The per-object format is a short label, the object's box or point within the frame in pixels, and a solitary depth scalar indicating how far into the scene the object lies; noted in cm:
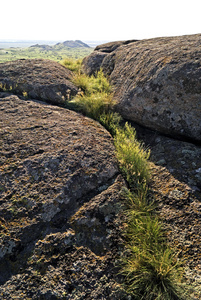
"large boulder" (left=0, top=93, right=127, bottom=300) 237
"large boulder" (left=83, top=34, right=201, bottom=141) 402
